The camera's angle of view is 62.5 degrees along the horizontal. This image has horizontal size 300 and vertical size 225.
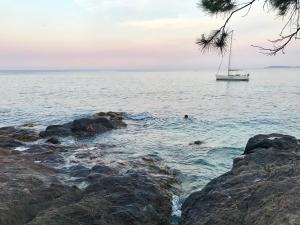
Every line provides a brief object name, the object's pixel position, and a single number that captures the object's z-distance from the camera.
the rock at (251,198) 4.05
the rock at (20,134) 14.49
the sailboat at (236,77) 66.48
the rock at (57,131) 15.32
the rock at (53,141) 13.60
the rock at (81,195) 5.28
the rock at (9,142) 12.19
